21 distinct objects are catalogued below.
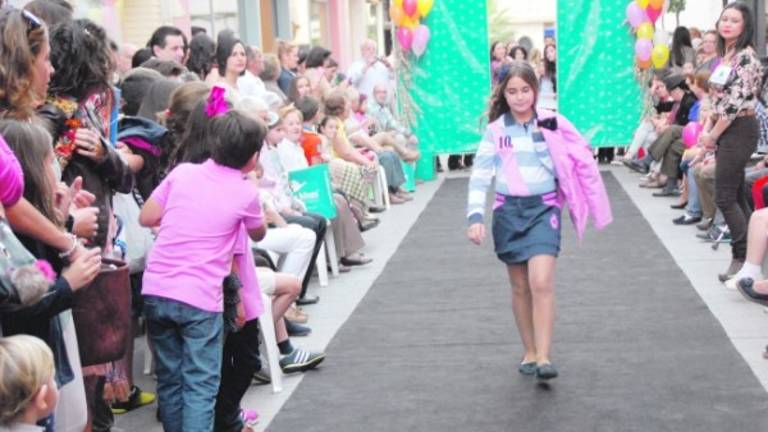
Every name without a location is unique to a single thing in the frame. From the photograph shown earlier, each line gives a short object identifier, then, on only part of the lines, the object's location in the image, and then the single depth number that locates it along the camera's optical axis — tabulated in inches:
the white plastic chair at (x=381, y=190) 541.0
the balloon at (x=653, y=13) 626.8
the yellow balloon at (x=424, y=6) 649.0
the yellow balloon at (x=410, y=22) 645.3
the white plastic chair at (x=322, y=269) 368.2
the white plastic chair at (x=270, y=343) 250.2
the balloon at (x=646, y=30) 633.6
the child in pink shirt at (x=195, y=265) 192.5
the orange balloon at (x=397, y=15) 643.5
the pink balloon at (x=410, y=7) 644.1
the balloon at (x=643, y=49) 632.4
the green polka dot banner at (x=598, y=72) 655.8
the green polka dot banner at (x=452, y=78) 663.1
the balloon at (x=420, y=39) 649.6
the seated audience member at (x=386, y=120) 594.9
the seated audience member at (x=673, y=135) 522.3
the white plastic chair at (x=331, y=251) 385.7
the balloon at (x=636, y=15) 634.8
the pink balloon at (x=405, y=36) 649.6
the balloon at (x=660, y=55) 631.8
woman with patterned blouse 322.3
